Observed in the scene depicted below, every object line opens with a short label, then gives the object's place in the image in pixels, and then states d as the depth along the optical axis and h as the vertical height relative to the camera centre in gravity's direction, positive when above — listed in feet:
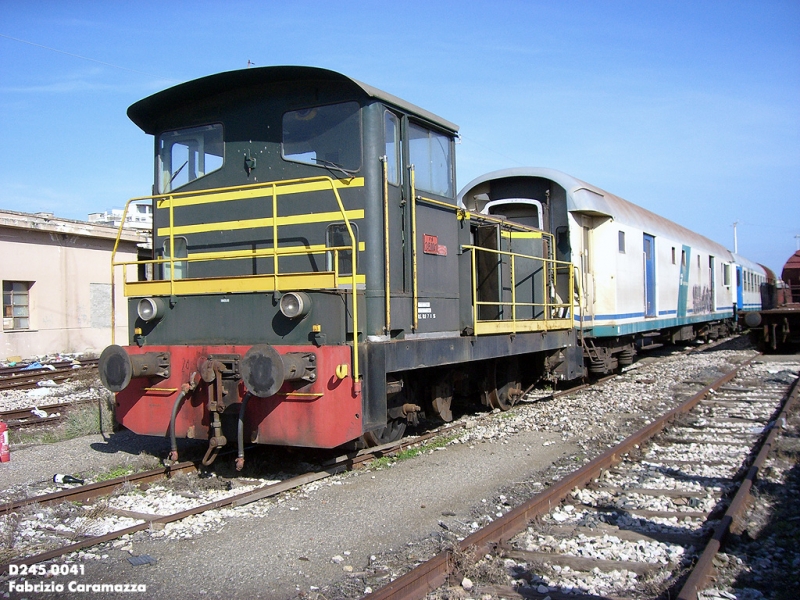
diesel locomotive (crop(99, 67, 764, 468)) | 18.16 +1.43
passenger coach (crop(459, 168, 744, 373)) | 37.60 +3.89
